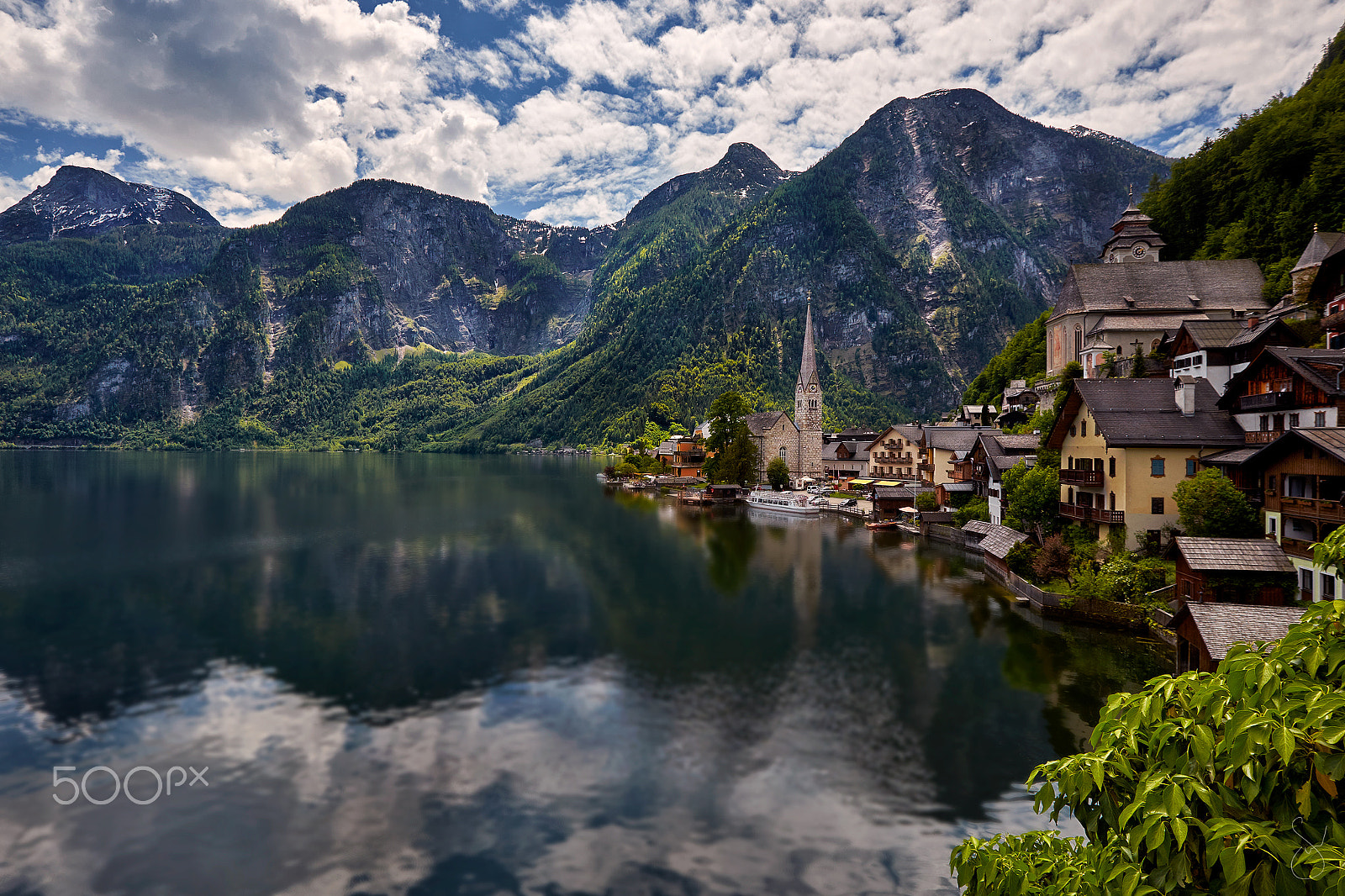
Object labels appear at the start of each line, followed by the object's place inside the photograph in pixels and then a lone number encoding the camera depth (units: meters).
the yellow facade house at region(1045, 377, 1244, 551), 37.09
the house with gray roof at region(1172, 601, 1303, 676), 22.34
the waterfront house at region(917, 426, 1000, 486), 72.94
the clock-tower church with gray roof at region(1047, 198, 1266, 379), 65.12
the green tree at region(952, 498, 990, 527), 62.16
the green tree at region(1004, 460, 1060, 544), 44.62
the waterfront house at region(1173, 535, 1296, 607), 28.66
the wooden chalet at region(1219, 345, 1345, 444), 31.09
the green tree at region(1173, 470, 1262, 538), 32.28
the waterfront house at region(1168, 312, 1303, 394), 42.44
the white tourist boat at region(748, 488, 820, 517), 89.16
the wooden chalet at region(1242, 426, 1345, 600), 26.50
